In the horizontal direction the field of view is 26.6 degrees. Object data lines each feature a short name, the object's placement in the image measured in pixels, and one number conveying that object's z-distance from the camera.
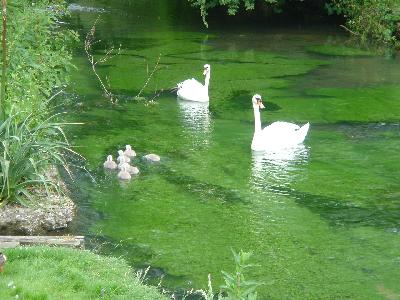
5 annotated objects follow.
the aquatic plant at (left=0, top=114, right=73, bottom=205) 8.02
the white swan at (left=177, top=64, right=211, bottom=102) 14.52
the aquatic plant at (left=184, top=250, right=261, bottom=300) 4.41
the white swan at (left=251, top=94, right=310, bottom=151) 11.87
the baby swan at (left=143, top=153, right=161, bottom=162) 11.04
